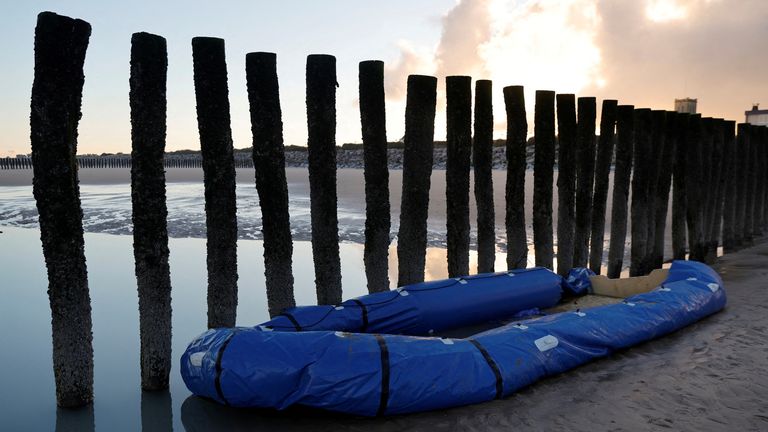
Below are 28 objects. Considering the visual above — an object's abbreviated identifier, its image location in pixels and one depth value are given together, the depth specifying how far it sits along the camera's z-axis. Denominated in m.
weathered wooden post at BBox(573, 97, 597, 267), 6.28
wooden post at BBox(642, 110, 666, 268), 7.29
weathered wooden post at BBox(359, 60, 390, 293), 4.55
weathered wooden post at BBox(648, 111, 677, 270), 7.64
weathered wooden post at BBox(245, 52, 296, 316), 4.05
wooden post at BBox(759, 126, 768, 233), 10.91
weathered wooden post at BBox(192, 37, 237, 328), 3.86
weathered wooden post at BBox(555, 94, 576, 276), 6.08
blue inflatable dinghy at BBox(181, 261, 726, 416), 3.12
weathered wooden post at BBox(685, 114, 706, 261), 8.08
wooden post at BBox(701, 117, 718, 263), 8.45
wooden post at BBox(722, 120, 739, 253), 9.21
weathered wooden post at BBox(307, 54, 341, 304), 4.32
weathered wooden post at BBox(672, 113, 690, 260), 7.92
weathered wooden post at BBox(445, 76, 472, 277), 5.07
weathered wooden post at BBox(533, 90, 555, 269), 5.83
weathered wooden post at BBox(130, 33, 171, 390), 3.60
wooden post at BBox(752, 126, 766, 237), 10.67
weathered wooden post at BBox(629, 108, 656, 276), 7.16
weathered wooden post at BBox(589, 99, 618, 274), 6.63
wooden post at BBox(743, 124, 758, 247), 10.47
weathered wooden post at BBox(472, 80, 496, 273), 5.29
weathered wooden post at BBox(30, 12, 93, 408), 3.27
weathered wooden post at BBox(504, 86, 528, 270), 5.60
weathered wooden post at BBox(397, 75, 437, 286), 4.85
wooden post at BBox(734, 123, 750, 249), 10.12
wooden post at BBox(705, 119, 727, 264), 8.74
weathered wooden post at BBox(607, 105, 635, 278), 6.85
